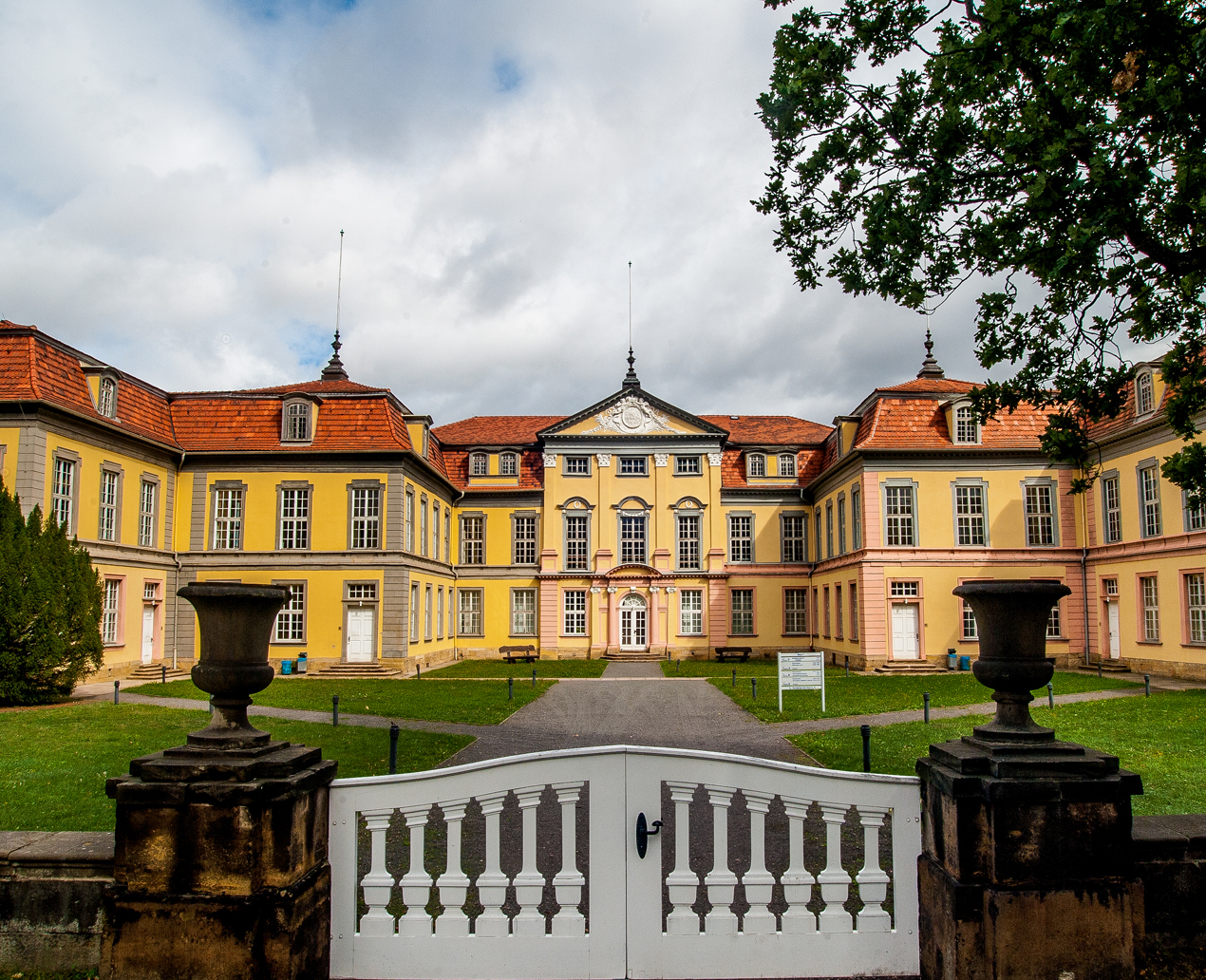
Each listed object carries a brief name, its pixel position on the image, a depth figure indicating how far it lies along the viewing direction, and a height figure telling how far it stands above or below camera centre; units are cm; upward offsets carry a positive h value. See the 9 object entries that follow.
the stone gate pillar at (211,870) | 423 -137
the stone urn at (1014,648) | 447 -33
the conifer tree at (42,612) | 1942 -50
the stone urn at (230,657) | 451 -36
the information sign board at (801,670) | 1769 -175
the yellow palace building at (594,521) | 2644 +238
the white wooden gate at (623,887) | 448 -155
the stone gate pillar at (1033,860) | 425 -136
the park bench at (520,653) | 3712 -293
